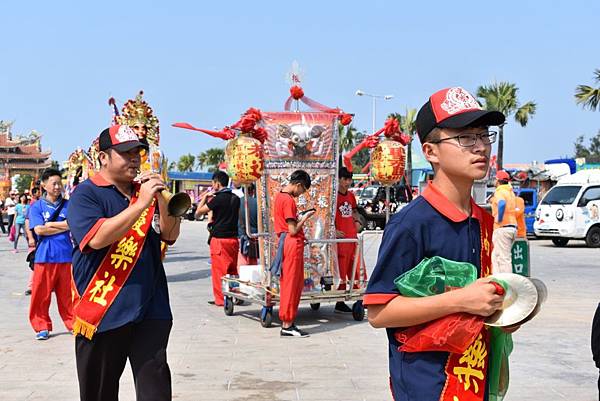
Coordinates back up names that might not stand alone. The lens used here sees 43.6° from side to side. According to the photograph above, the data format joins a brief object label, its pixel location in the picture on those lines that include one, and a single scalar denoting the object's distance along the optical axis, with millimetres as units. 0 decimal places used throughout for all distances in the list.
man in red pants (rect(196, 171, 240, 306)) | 10109
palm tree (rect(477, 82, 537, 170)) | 39062
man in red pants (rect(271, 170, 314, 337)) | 7973
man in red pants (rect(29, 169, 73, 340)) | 7867
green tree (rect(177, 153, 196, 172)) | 76862
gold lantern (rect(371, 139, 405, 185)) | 9242
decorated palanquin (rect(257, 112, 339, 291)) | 9016
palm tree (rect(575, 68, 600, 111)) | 26688
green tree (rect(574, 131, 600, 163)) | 94419
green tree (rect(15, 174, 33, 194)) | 68206
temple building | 75000
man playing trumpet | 3643
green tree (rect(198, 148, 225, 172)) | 70062
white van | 19844
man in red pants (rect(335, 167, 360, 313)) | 9344
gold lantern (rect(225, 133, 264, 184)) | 8359
